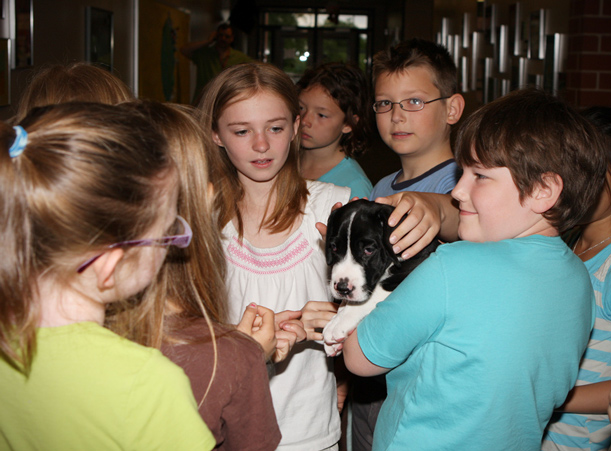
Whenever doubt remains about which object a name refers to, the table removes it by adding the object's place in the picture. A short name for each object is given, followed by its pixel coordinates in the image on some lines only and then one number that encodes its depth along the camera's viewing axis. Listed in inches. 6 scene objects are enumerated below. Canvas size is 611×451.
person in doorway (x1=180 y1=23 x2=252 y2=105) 235.6
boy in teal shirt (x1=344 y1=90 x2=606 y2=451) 44.5
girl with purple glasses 35.1
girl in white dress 73.8
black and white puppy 64.7
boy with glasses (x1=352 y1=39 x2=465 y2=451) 82.7
